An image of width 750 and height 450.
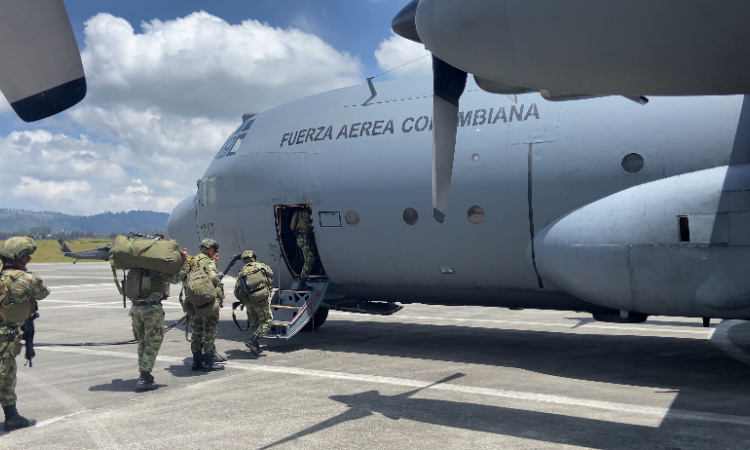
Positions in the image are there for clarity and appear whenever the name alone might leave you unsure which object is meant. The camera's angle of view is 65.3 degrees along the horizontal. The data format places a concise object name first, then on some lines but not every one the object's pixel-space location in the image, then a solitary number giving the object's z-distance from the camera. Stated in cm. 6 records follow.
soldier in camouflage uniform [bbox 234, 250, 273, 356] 1112
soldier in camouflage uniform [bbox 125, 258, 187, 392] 871
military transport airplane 826
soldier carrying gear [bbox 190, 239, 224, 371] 988
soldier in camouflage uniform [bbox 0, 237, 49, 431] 695
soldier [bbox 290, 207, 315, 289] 1282
